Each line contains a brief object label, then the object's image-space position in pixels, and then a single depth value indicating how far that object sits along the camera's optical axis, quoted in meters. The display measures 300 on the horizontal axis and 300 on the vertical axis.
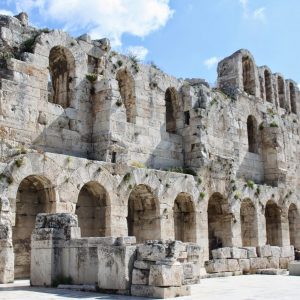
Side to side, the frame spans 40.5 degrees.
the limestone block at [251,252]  14.72
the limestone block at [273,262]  15.31
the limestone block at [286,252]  16.34
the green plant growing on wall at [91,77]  16.38
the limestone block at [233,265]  13.81
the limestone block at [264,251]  15.17
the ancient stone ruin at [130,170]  9.74
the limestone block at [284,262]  15.95
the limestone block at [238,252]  14.12
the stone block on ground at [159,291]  8.24
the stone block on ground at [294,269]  13.99
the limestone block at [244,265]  14.24
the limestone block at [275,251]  15.71
